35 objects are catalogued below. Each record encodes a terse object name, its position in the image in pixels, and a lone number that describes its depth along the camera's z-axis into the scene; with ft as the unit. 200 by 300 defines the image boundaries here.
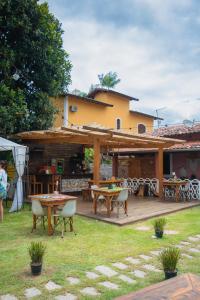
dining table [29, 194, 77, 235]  23.81
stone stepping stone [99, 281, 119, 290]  13.74
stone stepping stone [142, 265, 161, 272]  16.14
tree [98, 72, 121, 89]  133.59
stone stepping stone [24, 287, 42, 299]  13.01
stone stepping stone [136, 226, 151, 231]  25.64
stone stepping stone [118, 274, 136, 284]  14.56
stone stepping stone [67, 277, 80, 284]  14.40
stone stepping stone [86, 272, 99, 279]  15.03
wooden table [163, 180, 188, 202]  41.93
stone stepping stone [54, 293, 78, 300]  12.75
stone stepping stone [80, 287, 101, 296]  13.12
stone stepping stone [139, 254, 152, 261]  18.08
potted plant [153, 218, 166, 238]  22.56
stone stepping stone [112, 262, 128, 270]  16.34
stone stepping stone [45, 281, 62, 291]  13.73
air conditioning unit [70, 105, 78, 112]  69.10
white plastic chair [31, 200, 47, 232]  24.09
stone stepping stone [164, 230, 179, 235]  24.22
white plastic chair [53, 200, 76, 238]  23.58
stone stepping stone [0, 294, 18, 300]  12.75
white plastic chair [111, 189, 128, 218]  29.27
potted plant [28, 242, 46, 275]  15.16
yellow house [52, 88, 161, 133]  68.59
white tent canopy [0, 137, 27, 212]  34.27
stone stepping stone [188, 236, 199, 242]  22.14
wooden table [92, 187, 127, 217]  29.82
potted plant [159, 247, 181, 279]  14.48
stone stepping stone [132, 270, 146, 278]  15.26
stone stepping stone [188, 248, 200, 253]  19.52
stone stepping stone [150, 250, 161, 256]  18.93
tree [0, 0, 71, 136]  39.68
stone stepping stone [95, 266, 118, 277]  15.43
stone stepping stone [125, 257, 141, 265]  17.30
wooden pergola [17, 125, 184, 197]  35.21
